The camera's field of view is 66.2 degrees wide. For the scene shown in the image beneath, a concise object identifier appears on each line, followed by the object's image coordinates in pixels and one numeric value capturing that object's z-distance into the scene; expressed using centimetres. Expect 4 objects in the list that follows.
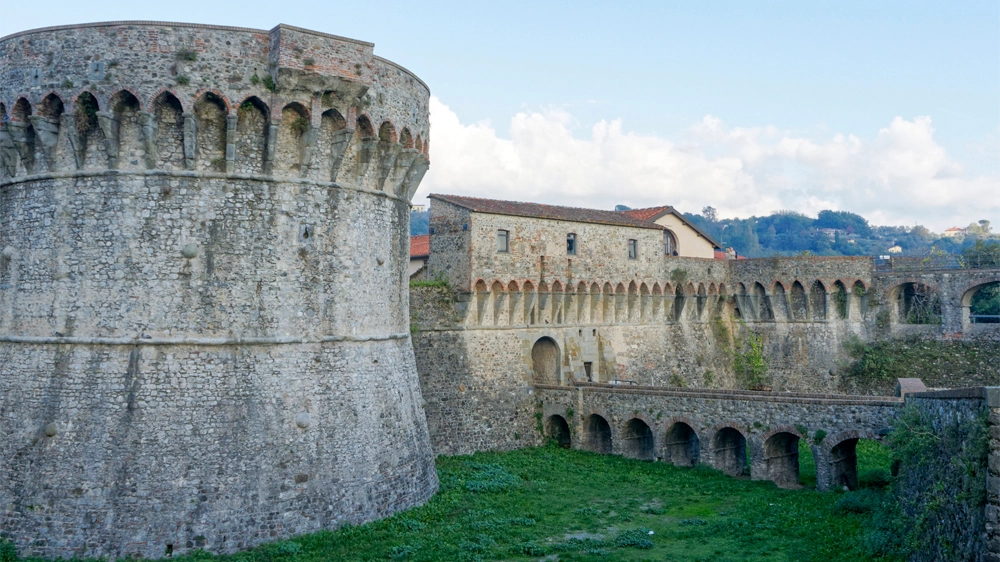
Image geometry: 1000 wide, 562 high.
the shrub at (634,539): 1710
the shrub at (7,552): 1466
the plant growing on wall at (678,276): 3669
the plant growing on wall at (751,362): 3934
